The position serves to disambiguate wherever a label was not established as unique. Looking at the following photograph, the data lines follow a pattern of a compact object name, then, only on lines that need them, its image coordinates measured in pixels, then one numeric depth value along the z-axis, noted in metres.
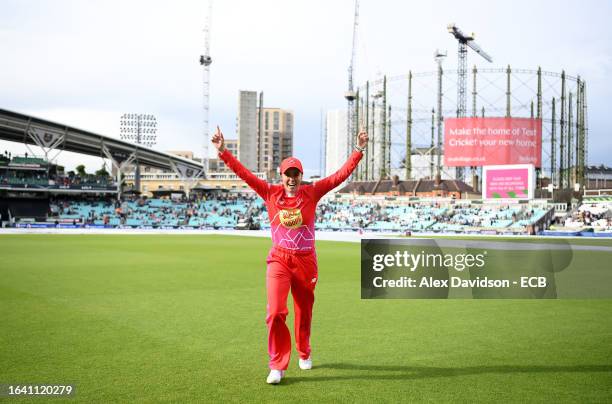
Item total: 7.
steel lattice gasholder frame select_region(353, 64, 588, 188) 88.56
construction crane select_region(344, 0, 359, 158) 105.81
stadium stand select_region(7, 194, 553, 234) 65.31
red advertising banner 73.12
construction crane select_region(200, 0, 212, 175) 112.38
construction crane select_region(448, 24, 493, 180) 87.06
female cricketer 6.85
